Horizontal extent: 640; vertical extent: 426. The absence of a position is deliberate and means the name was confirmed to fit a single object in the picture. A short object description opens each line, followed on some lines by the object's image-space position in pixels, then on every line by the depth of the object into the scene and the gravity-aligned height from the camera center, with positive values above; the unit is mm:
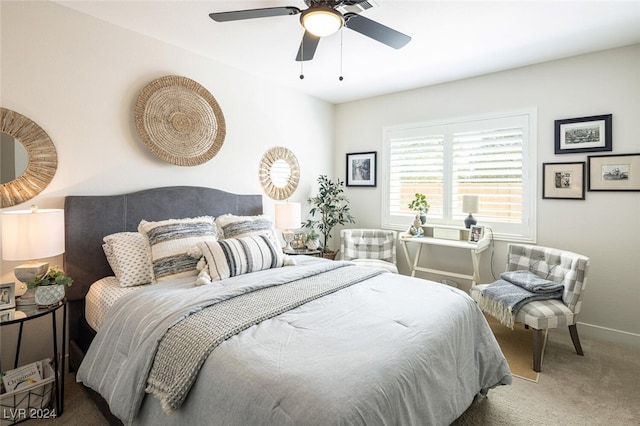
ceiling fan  1860 +1125
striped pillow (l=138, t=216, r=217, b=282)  2375 -275
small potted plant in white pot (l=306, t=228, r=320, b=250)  3988 -394
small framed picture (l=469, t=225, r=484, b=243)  3564 -249
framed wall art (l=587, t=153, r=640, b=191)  2924 +345
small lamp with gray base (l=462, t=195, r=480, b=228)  3559 +70
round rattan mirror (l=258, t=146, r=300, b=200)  3979 +437
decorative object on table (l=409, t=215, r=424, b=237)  3990 -227
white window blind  3496 +458
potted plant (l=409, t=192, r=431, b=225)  4091 +39
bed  1213 -602
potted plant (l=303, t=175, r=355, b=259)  4469 -34
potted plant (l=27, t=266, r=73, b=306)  2012 -485
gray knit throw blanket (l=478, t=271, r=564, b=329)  2705 -703
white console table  3430 -423
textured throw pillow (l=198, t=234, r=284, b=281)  2359 -355
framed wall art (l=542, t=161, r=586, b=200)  3174 +289
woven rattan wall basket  2887 +791
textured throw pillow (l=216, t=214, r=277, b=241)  2912 -160
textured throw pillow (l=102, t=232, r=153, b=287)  2363 -366
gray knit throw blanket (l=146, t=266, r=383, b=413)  1382 -563
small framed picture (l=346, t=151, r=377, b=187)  4645 +565
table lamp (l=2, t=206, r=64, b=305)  1947 -189
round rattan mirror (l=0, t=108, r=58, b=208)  2217 +334
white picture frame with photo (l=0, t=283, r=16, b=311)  1973 -535
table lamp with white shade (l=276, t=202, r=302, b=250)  3709 -87
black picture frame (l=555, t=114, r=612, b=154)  3039 +710
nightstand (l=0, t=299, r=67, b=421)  1849 -621
